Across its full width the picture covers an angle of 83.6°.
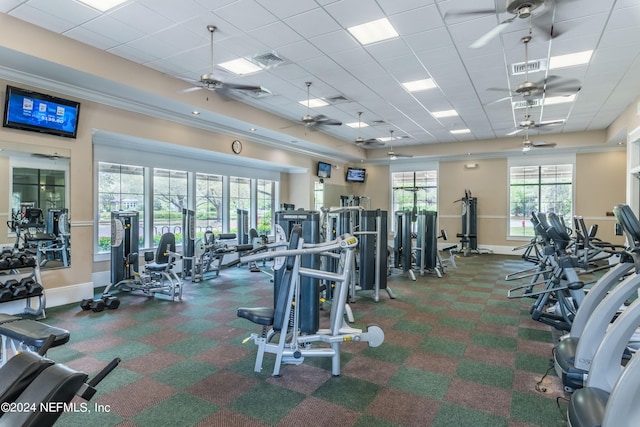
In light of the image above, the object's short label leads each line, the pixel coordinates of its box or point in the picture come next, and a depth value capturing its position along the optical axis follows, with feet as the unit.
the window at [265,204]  34.58
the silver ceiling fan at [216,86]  14.52
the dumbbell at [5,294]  13.98
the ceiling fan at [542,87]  14.78
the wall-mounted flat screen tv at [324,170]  37.02
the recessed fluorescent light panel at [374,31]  14.10
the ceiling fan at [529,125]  21.76
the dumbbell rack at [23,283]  14.26
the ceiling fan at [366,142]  28.45
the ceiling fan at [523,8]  9.75
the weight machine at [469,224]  37.09
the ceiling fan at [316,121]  21.11
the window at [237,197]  31.30
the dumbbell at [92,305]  15.88
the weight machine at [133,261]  18.67
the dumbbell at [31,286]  14.61
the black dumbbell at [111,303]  16.38
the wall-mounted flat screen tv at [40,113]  15.07
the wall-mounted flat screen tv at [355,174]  42.42
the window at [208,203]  28.58
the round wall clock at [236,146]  27.07
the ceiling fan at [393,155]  33.31
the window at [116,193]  21.95
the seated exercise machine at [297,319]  9.93
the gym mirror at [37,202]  15.51
